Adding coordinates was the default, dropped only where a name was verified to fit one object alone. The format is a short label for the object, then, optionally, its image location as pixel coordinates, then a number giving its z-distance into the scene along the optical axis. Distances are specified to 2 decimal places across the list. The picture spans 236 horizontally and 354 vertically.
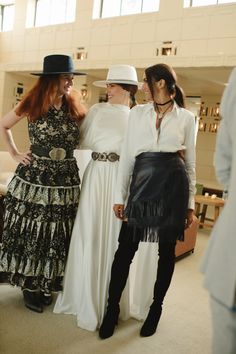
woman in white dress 2.27
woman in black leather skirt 1.98
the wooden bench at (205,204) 5.50
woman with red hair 2.28
